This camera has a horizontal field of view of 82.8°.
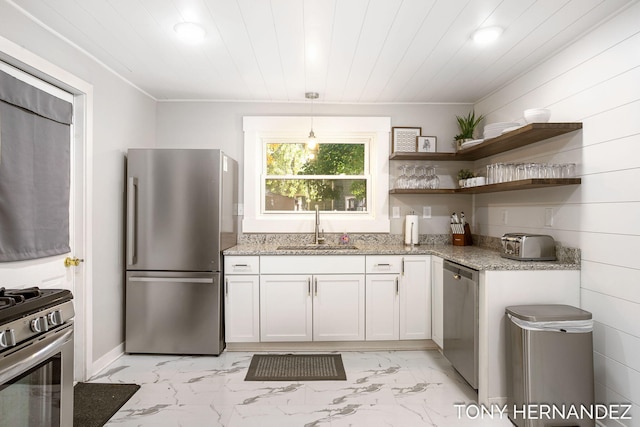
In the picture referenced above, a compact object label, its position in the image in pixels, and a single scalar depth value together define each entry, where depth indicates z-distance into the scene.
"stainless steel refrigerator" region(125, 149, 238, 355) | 3.00
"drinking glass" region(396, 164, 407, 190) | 3.58
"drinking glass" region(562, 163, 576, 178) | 2.35
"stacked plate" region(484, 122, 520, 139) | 2.78
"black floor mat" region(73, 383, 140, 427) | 2.14
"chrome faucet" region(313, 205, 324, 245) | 3.63
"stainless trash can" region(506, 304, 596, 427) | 1.98
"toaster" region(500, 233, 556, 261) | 2.43
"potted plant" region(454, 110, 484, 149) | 3.51
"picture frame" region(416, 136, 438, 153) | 3.73
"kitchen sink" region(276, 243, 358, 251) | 3.42
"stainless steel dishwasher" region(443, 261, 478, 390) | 2.39
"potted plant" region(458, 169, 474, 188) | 3.43
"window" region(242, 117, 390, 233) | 3.71
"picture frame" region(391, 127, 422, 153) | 3.75
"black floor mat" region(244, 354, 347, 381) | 2.70
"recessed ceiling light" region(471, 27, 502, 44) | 2.21
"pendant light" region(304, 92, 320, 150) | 3.37
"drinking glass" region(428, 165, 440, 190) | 3.60
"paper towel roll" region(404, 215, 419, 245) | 3.61
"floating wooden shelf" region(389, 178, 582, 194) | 2.27
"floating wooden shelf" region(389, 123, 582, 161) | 2.29
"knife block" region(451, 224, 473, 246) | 3.56
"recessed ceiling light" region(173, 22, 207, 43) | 2.17
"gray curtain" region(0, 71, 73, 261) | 1.95
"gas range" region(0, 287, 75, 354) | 1.27
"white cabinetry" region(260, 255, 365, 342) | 3.12
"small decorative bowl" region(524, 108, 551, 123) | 2.39
